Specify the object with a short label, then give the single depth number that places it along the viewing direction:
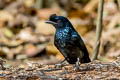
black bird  13.63
